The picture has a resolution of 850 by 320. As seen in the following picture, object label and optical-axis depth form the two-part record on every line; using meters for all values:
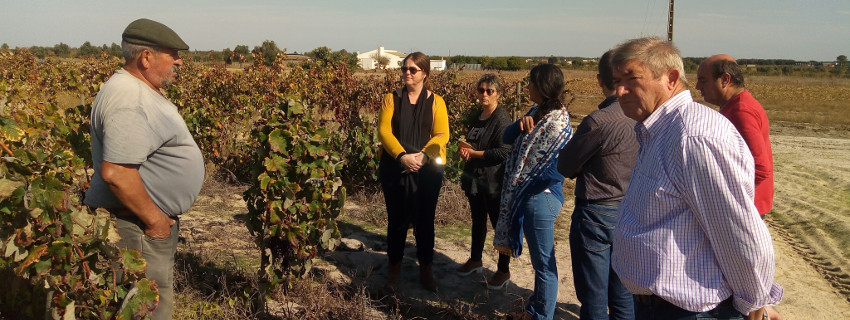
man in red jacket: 3.05
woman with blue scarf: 3.12
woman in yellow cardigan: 3.85
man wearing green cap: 2.21
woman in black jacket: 4.05
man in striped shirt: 1.50
